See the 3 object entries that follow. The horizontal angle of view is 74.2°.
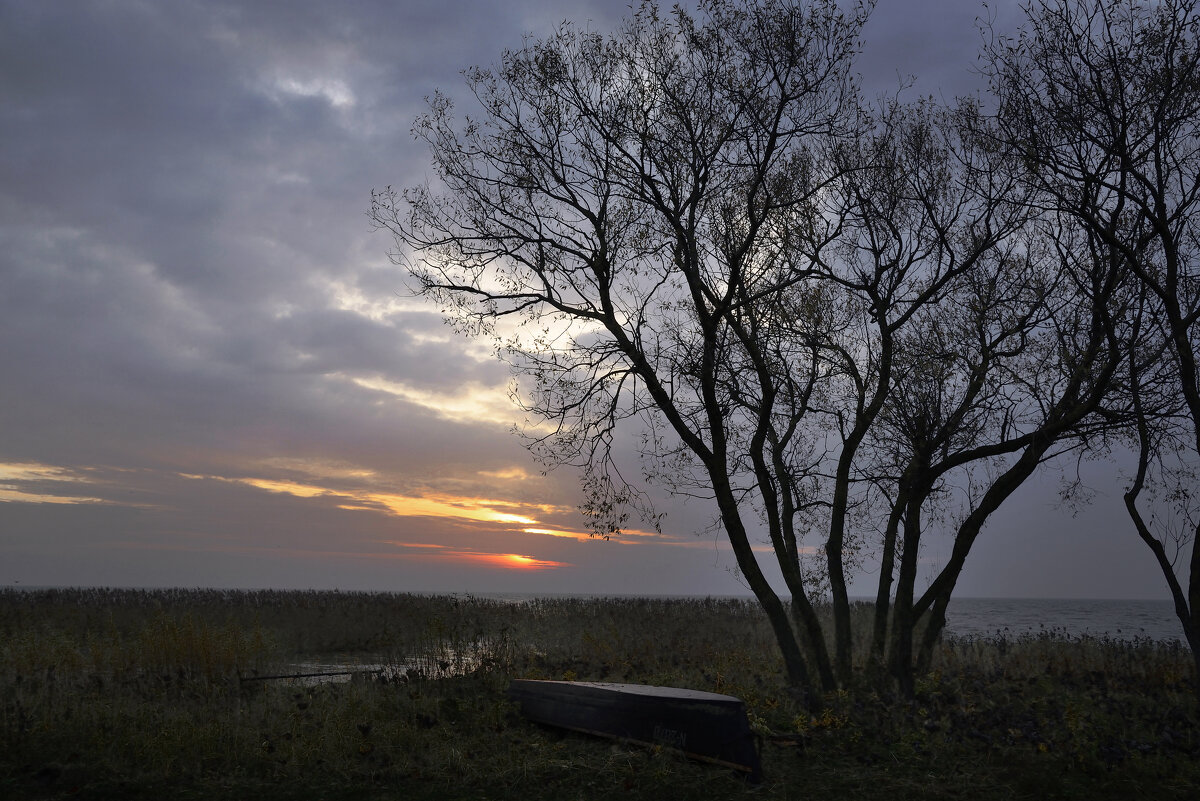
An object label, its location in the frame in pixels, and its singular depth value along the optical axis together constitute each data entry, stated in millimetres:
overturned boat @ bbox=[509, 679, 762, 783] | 8797
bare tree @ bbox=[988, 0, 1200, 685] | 11875
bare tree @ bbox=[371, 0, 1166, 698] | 12875
